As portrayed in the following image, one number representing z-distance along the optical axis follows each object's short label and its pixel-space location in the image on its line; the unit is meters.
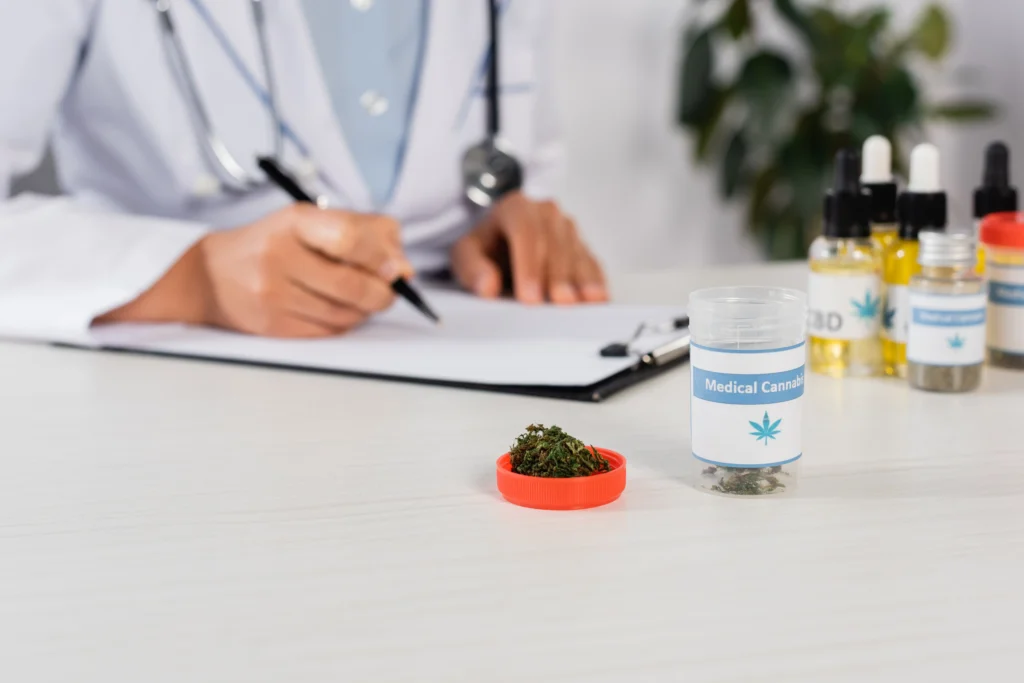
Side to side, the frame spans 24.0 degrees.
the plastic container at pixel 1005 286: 1.14
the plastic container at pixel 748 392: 0.97
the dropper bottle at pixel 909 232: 1.13
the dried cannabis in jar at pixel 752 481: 0.99
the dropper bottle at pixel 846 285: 1.12
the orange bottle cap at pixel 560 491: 0.97
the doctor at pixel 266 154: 1.24
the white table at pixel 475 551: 0.88
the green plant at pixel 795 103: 2.56
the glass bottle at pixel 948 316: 1.09
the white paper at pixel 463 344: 1.14
